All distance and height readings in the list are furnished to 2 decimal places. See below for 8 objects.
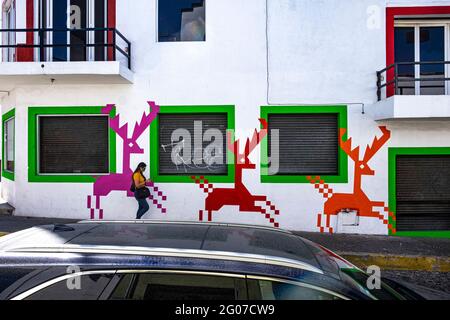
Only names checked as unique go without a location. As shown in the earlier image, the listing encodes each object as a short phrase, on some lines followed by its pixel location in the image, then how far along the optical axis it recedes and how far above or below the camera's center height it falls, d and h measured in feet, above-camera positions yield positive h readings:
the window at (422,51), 29.01 +7.92
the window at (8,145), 33.25 +1.09
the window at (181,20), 29.53 +10.43
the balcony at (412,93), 25.07 +4.68
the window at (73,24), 29.91 +10.40
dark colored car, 6.42 -1.98
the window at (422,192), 28.63 -2.69
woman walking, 26.94 -2.28
